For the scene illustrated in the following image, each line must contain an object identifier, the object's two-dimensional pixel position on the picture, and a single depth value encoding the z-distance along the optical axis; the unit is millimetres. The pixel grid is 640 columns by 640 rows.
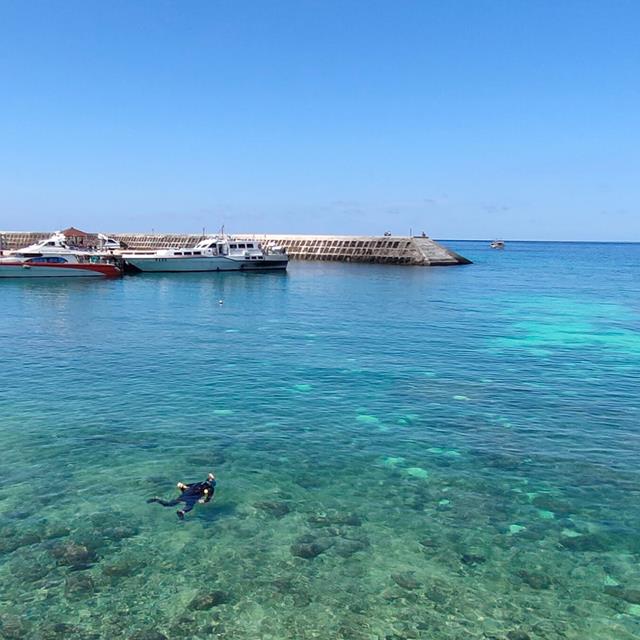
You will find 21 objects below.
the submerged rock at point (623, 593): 12609
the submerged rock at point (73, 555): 13406
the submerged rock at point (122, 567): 13086
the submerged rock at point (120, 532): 14578
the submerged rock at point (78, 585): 12375
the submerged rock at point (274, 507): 16047
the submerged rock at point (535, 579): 13047
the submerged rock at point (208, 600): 12117
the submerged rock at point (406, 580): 12922
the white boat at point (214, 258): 100562
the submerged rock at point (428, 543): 14484
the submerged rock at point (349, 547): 14133
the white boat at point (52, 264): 85875
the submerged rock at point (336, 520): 15500
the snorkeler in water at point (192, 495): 16328
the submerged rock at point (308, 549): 14086
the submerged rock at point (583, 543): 14602
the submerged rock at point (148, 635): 11180
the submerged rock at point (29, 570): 12844
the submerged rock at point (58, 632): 11148
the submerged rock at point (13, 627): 11117
